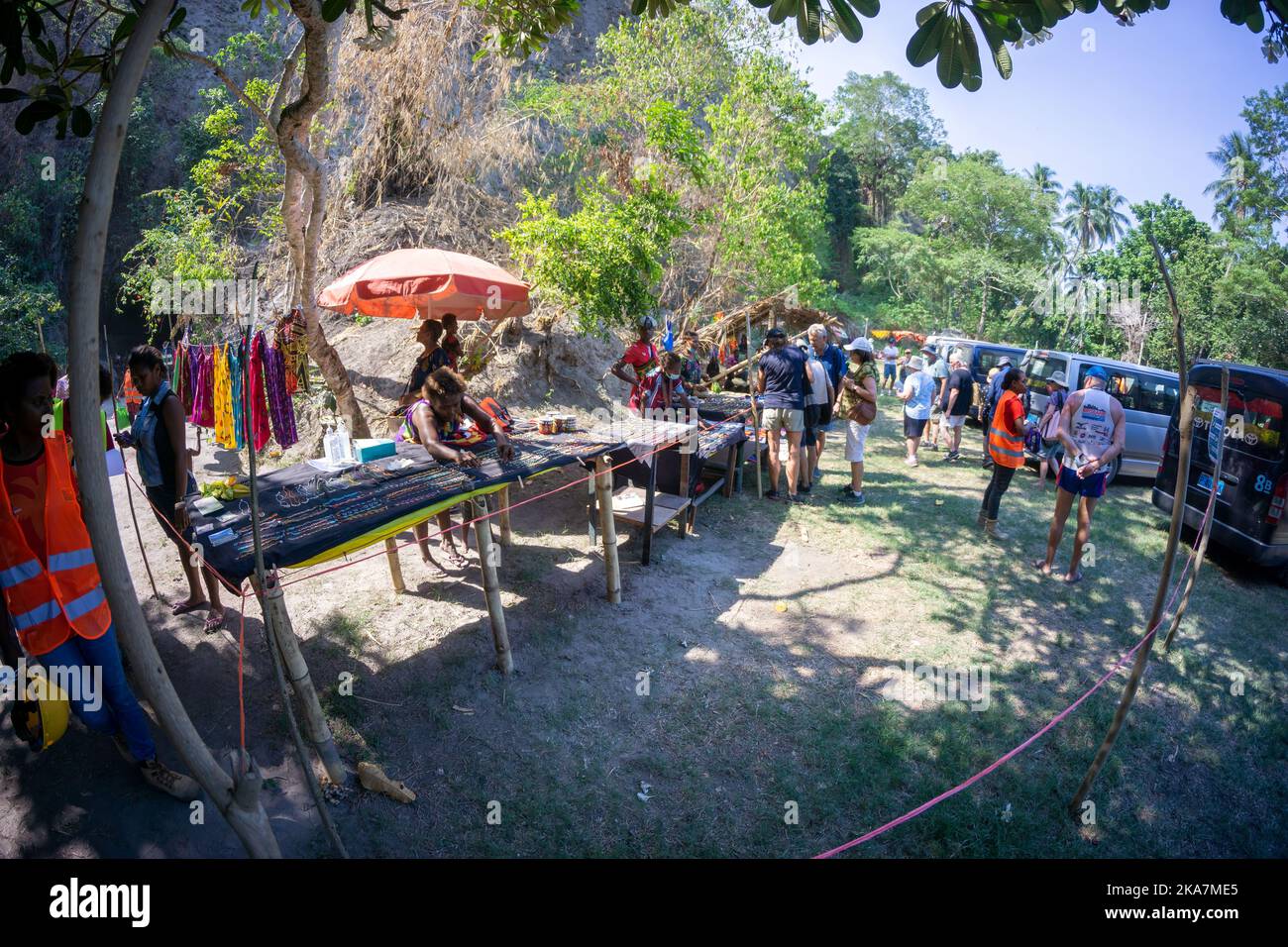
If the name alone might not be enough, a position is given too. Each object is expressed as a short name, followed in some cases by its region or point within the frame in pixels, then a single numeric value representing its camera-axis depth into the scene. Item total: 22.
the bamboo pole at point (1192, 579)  5.08
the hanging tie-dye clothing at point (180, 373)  6.91
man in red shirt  7.97
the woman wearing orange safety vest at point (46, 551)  2.98
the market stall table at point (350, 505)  3.49
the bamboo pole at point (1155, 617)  3.53
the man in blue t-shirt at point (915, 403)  10.20
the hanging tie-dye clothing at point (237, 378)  6.65
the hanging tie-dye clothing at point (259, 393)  6.48
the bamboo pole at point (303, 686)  3.44
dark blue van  6.39
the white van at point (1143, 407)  10.42
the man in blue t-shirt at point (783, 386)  8.12
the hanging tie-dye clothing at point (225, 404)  6.89
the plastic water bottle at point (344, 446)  4.95
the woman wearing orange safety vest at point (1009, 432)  7.13
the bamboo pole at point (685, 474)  7.13
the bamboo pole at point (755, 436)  8.51
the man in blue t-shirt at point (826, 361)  8.73
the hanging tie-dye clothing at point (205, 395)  7.04
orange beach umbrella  7.30
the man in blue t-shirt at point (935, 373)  12.25
